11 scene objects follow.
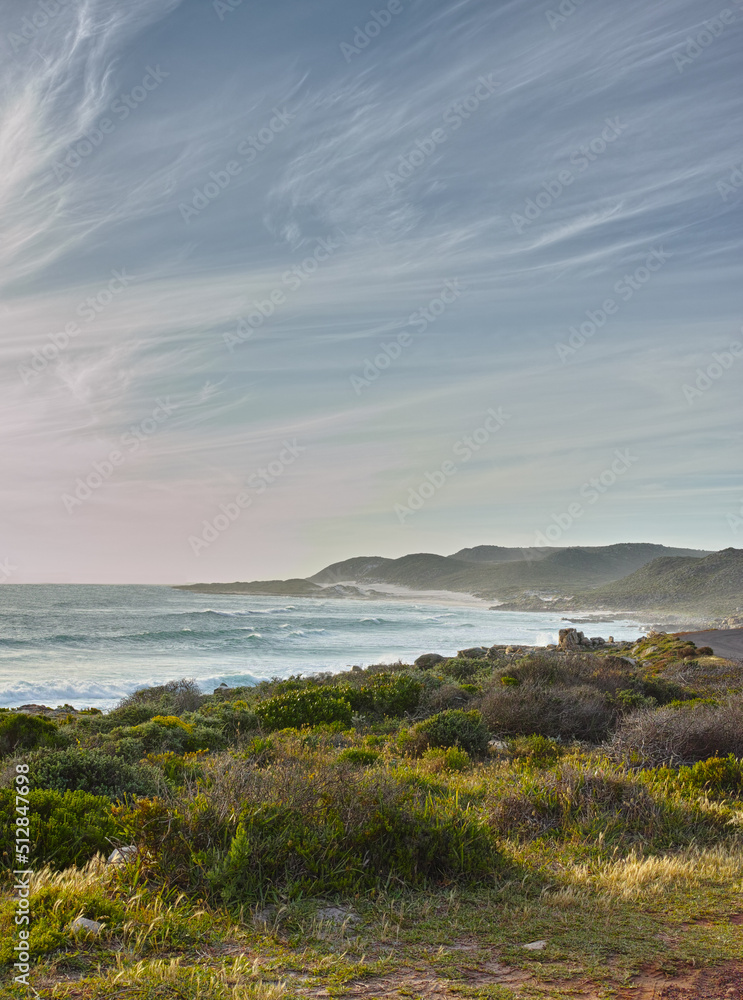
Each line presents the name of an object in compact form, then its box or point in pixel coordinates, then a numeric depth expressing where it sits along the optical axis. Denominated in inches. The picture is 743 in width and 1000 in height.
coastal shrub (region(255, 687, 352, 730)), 532.4
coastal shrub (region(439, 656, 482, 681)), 838.5
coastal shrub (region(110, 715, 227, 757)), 448.8
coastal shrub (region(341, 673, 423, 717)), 589.3
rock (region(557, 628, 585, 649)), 1435.8
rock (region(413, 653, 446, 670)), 928.9
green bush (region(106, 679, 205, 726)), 594.2
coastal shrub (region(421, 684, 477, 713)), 577.0
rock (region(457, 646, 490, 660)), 1175.8
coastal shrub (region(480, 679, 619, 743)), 470.3
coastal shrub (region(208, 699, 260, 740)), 519.5
